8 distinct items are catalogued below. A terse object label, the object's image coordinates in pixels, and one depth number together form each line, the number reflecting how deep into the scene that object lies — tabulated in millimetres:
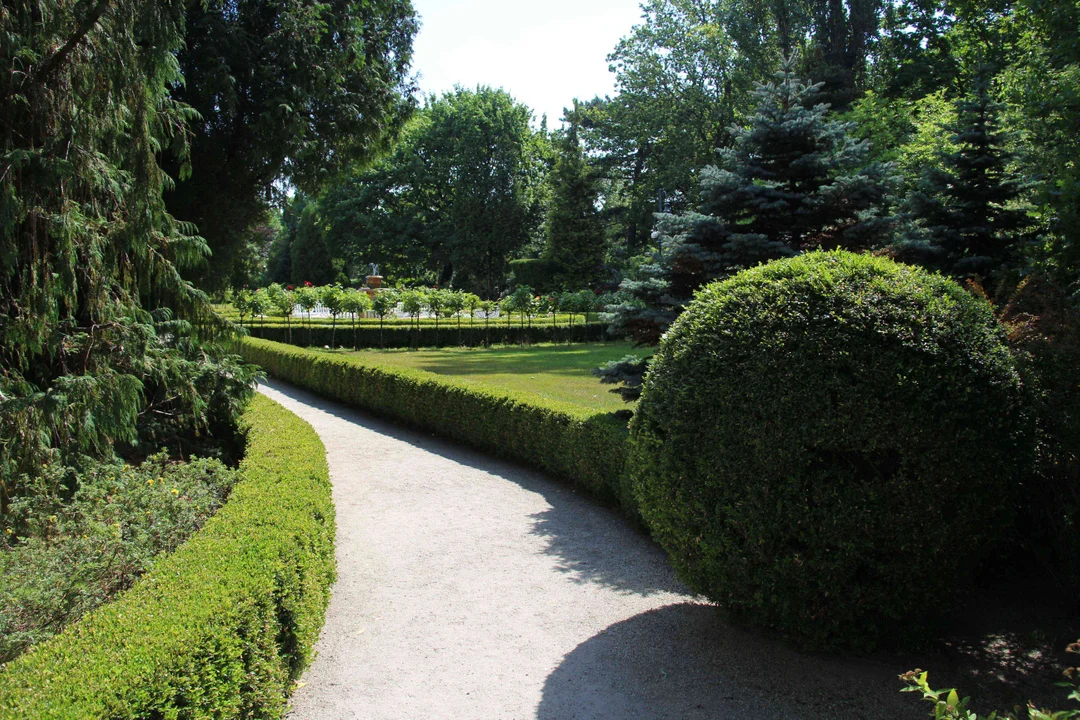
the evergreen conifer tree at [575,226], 38719
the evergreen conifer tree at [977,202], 7809
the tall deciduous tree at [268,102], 9352
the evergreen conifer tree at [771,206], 6824
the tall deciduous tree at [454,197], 43188
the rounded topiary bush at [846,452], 3477
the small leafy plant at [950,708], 1590
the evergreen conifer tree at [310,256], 52969
